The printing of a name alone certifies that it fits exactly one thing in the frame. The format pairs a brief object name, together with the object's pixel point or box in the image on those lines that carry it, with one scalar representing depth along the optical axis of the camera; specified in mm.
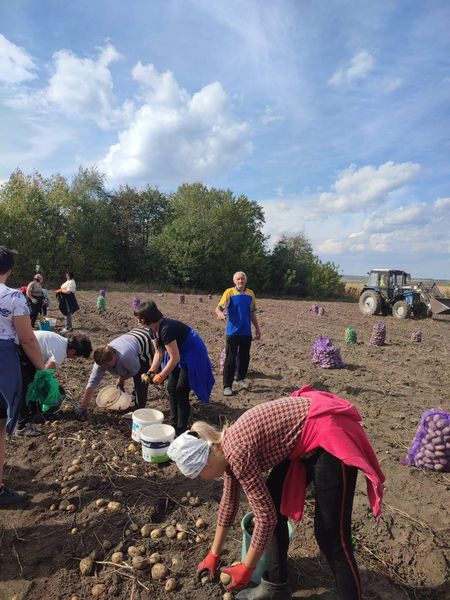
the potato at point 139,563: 2432
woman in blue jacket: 3766
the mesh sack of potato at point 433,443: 3625
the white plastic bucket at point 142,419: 3773
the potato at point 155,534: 2679
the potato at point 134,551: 2525
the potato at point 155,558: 2455
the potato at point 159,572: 2359
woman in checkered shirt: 1846
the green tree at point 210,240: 31656
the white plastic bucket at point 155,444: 3527
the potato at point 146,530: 2699
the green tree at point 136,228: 32375
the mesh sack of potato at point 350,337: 9883
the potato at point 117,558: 2471
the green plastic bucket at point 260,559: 2219
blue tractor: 14547
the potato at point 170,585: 2273
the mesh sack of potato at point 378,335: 9591
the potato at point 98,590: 2258
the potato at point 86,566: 2404
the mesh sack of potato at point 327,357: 7406
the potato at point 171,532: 2684
